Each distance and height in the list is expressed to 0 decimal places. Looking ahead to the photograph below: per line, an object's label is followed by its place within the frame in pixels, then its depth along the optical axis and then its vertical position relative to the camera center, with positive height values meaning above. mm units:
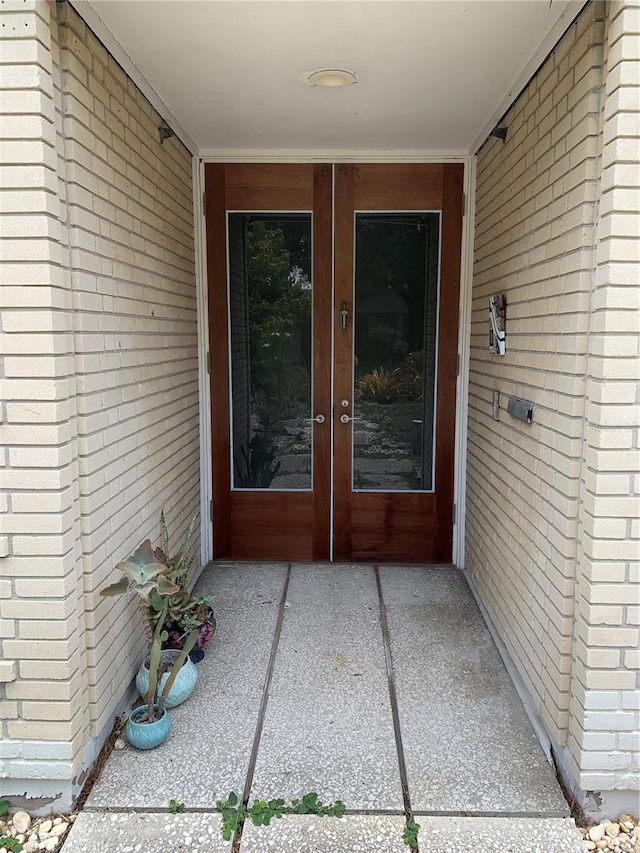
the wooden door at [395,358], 3549 -51
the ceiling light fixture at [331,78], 2422 +1134
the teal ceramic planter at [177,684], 2283 -1299
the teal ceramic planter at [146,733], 2078 -1349
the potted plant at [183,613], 2490 -1145
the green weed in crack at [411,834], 1711 -1417
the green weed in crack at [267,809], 1781 -1405
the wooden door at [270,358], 3576 -51
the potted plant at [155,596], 1979 -905
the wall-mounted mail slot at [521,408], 2328 -241
